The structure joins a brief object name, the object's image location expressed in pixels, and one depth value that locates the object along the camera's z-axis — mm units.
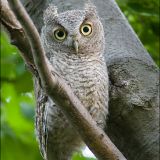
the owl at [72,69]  3851
